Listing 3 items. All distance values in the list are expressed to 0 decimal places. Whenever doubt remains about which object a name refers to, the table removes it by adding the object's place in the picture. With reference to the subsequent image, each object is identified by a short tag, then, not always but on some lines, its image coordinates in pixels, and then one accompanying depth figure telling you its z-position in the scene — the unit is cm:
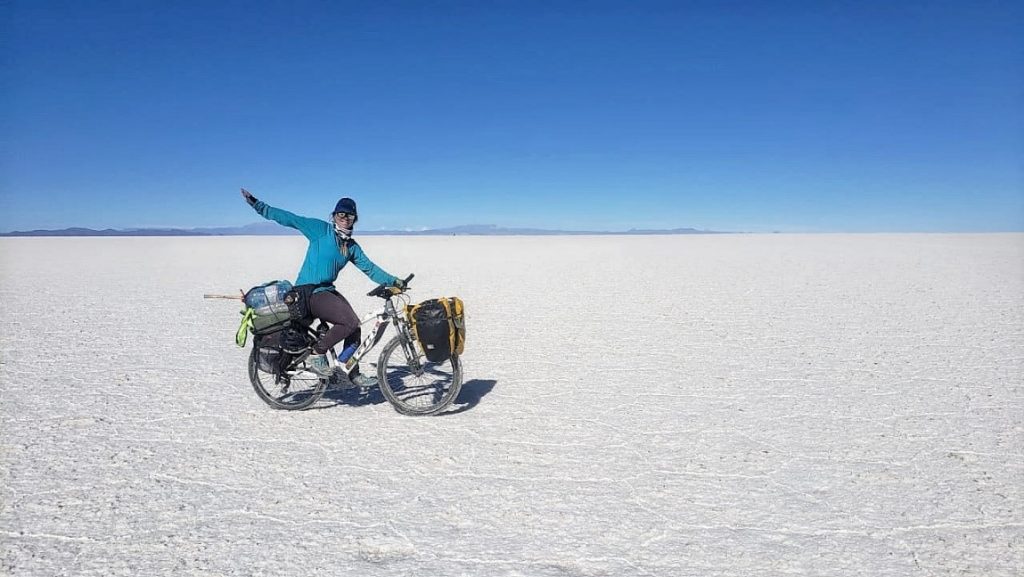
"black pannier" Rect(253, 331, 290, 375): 551
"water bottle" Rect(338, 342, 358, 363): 565
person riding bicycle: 533
